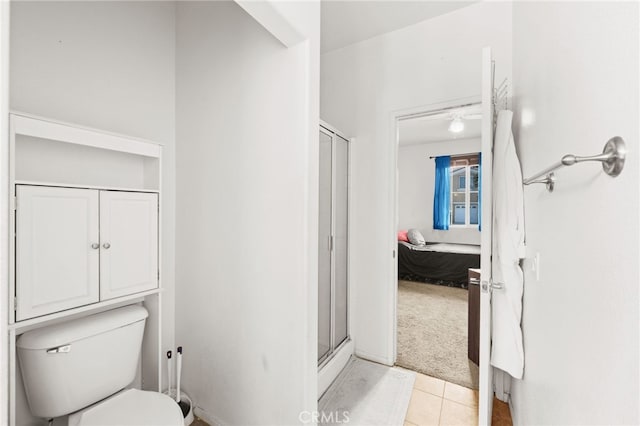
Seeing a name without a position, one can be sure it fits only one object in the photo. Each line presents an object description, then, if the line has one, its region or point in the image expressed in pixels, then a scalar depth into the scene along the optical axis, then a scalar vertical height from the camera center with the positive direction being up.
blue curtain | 5.84 +0.35
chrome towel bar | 0.60 +0.12
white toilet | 1.25 -0.77
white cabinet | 1.20 -0.18
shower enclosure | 2.15 -0.26
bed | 4.56 -0.82
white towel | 1.49 -0.21
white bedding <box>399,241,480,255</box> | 4.74 -0.62
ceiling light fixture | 3.72 +1.12
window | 5.71 +0.44
